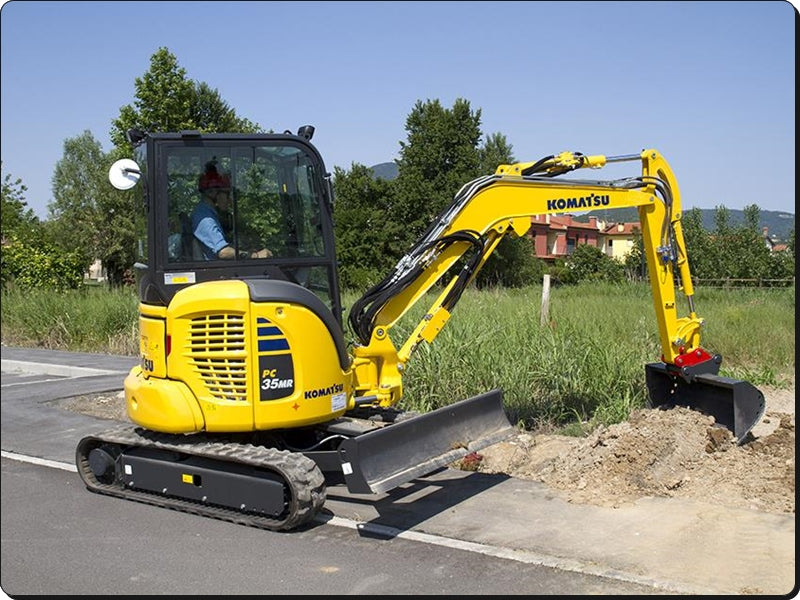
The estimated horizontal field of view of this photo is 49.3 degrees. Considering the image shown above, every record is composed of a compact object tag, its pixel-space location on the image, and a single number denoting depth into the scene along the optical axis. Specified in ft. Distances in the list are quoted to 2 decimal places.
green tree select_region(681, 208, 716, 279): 81.48
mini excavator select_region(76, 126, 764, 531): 21.30
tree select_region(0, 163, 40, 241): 85.20
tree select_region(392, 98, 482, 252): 127.03
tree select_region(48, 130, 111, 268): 129.59
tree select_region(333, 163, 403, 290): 119.34
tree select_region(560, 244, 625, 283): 145.65
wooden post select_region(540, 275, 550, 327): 39.24
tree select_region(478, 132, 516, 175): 137.52
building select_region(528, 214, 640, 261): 225.97
